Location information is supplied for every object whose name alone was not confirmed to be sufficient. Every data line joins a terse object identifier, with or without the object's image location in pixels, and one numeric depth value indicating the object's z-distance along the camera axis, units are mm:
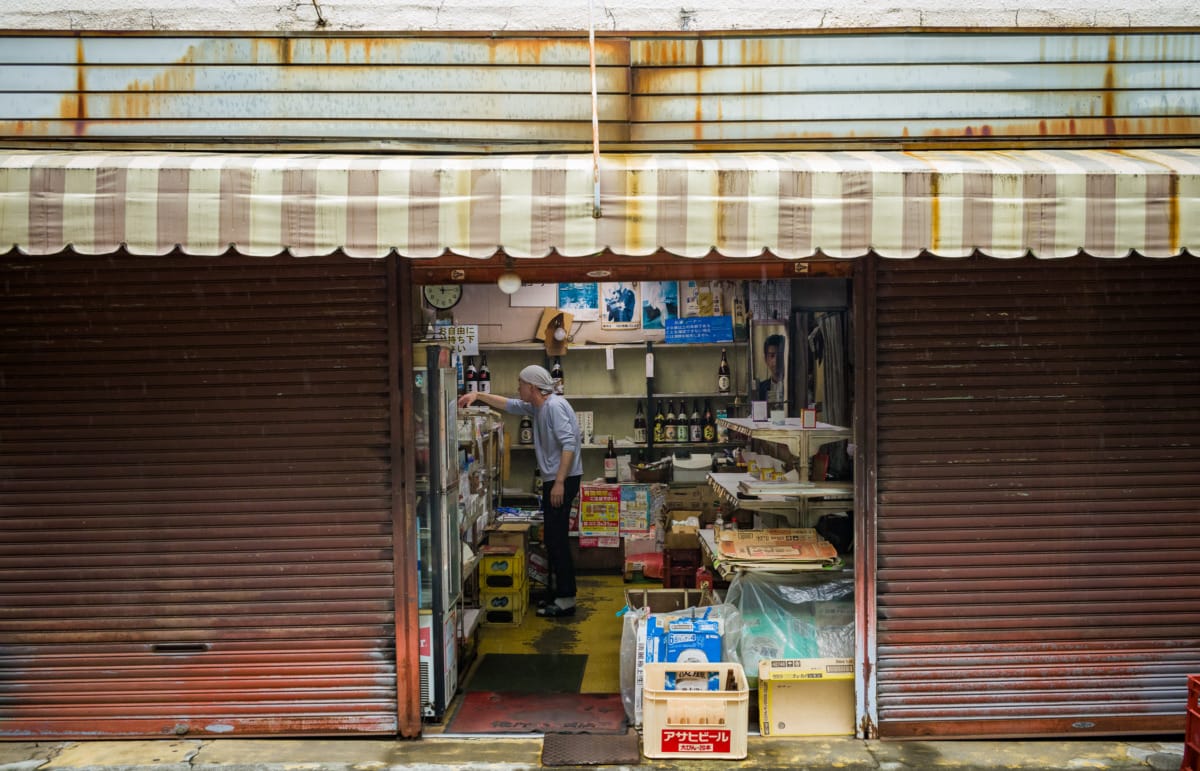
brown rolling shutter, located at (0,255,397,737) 5270
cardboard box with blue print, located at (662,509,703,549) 8008
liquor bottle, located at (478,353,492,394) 10742
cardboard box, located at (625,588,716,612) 6251
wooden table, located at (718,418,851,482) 6082
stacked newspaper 5684
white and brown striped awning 4203
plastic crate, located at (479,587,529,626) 7758
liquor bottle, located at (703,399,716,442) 10680
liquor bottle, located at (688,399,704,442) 10727
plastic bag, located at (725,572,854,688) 5570
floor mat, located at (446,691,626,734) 5473
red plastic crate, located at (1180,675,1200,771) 4250
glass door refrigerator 5477
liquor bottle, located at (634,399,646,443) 10938
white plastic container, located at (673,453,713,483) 10125
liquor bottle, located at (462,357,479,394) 10688
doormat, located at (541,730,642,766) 4977
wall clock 10182
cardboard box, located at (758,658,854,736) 5312
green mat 6254
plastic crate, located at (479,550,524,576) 7715
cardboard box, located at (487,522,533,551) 7883
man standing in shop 8125
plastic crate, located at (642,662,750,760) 4977
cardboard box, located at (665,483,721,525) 9398
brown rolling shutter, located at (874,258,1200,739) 5242
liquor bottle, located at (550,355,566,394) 10719
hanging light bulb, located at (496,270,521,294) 5406
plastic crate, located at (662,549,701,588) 7871
